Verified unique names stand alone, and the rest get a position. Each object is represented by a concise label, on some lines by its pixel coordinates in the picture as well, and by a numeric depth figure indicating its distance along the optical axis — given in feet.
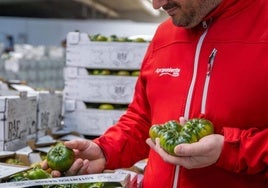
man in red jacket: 4.98
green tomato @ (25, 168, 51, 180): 6.10
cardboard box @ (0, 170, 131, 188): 5.25
